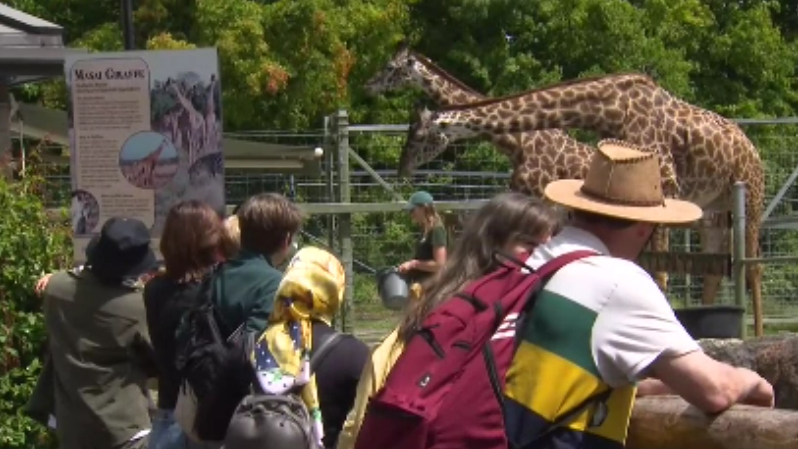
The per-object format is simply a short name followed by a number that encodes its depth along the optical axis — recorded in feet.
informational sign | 28.32
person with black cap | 22.09
